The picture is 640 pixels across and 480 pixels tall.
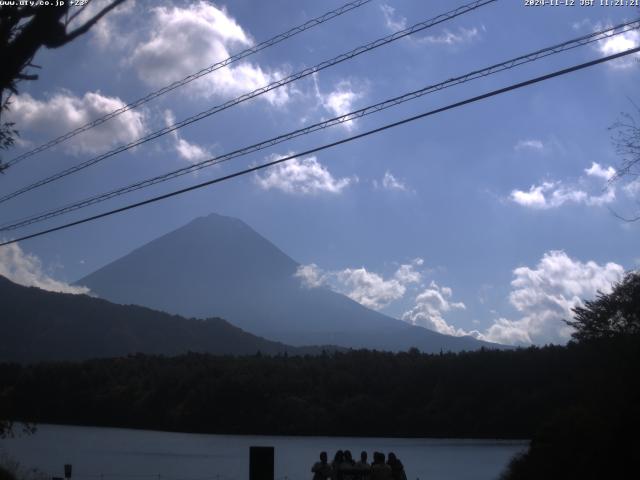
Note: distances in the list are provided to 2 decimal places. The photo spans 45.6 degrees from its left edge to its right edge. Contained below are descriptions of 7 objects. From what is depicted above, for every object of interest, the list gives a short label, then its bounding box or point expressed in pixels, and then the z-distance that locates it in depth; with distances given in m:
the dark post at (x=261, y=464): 10.01
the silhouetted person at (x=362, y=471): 11.66
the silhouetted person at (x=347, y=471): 11.71
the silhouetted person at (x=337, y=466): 11.77
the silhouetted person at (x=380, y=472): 11.12
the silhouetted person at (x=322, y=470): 11.64
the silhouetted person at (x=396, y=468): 11.78
